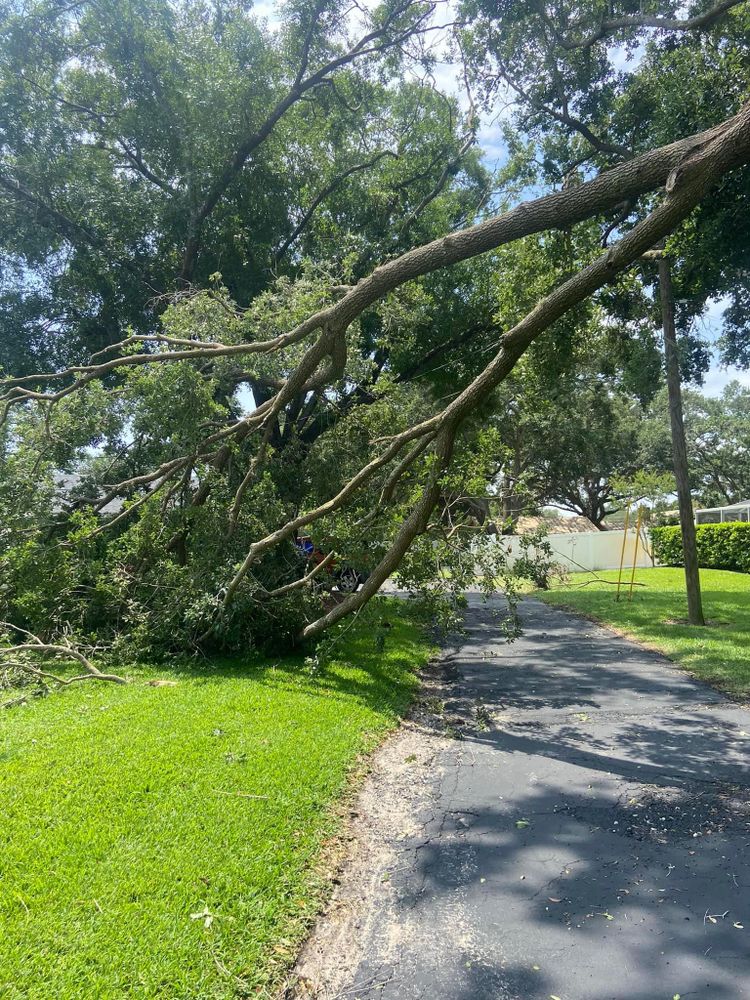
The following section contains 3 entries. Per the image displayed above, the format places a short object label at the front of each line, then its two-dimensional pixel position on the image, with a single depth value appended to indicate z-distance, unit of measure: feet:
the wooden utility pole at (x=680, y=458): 40.91
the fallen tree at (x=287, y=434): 20.44
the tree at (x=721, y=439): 134.91
